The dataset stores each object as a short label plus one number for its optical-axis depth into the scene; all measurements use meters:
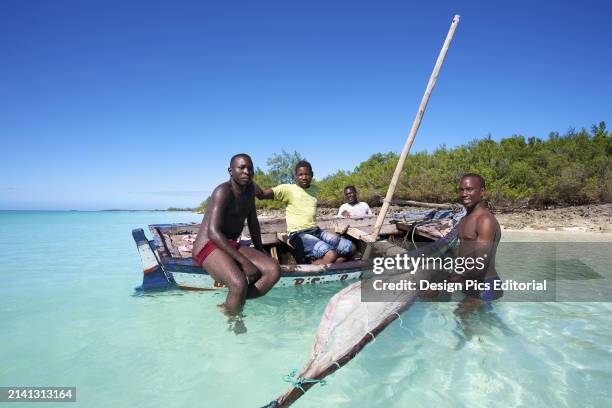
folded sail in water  1.56
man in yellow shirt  4.63
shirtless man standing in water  3.13
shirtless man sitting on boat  3.04
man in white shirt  7.02
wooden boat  3.65
